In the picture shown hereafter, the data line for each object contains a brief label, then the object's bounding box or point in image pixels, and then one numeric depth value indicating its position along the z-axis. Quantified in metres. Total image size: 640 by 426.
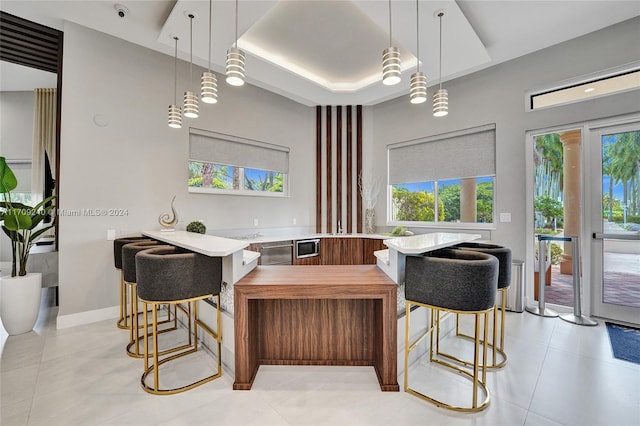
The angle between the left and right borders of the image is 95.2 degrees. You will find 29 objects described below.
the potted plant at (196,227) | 3.78
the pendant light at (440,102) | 2.45
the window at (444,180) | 4.25
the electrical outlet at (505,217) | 3.92
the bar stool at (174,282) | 1.94
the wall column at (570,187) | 3.47
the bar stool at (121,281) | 3.12
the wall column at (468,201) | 4.40
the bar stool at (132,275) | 2.48
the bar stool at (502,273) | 2.35
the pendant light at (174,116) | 2.99
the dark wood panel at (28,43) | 3.10
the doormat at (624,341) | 2.51
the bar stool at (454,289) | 1.79
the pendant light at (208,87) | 2.32
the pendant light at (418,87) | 2.20
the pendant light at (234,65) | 2.00
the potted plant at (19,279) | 2.89
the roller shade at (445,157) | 4.20
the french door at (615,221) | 3.13
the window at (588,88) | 3.13
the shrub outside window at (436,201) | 4.29
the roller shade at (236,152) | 4.19
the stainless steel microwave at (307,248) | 4.69
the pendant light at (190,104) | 2.72
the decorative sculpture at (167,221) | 3.40
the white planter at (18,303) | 2.88
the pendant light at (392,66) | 1.90
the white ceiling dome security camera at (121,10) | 2.77
